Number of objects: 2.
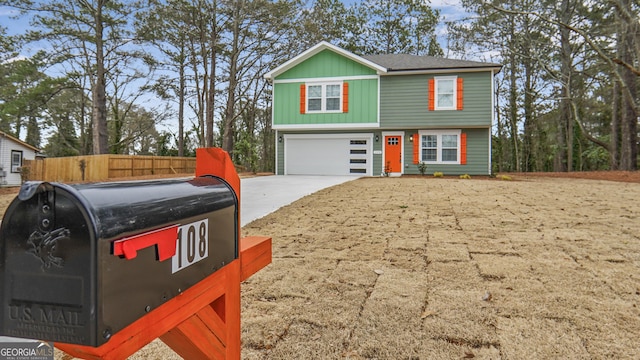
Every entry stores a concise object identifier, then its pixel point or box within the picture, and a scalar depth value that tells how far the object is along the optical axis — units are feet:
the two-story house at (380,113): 45.03
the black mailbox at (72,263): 1.88
